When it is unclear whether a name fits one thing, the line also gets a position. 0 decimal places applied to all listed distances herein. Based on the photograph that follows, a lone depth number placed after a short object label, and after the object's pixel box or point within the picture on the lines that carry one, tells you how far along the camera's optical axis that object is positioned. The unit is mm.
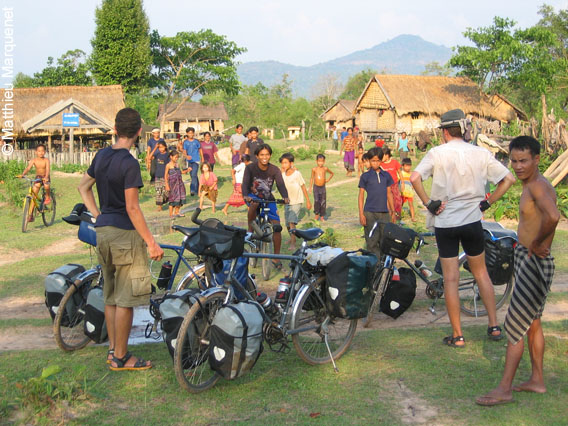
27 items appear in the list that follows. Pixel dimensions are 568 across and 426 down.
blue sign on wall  25547
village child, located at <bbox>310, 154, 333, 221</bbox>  13172
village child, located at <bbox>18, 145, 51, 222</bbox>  13500
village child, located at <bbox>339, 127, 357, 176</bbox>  23172
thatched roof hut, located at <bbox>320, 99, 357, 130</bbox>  53594
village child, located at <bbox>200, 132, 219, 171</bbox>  18797
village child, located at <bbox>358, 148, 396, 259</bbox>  8414
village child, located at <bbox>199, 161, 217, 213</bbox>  14852
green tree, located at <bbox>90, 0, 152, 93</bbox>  43531
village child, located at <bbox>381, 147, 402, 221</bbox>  12008
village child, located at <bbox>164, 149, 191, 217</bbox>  14258
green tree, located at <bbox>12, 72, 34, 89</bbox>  56228
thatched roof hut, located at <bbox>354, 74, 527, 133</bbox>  40938
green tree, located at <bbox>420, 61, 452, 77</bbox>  75300
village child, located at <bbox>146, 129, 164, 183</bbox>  17594
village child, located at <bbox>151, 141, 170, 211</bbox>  14992
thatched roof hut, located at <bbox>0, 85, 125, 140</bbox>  30438
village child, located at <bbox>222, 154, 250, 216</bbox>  14352
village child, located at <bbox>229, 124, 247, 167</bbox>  18344
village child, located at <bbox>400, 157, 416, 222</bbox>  13180
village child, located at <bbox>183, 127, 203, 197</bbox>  18266
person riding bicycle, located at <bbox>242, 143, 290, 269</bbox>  8375
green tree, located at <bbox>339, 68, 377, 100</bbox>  76300
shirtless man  4125
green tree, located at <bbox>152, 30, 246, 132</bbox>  44688
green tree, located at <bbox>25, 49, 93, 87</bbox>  51656
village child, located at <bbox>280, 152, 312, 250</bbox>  10078
